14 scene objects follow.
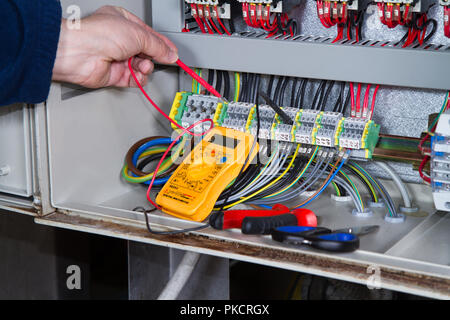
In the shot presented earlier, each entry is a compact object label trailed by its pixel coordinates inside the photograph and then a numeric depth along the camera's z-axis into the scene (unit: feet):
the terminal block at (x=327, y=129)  3.82
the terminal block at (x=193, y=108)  4.12
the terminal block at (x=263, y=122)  3.98
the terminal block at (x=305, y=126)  3.88
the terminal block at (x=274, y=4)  3.86
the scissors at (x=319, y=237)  3.08
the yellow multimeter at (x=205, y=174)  3.60
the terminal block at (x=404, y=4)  3.53
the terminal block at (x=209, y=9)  4.06
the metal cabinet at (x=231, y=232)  3.09
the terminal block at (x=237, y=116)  4.02
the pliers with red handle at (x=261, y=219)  3.30
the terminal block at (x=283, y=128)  3.92
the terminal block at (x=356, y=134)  3.77
